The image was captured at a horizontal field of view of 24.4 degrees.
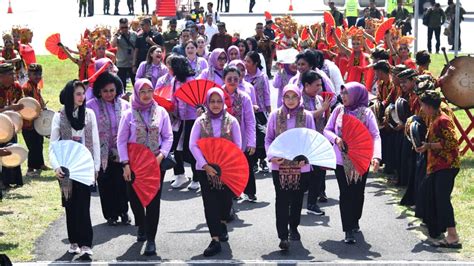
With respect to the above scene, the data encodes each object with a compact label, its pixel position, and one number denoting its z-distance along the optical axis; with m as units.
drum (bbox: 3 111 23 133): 12.59
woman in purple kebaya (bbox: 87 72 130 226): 11.77
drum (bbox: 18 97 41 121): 13.91
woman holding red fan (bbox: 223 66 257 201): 12.10
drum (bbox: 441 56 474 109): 14.63
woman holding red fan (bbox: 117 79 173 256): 10.96
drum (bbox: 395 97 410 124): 13.67
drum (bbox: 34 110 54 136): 15.25
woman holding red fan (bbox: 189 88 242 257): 10.95
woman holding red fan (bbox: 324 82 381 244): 11.27
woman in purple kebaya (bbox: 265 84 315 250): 10.96
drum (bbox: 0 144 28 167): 11.66
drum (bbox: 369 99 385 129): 14.84
